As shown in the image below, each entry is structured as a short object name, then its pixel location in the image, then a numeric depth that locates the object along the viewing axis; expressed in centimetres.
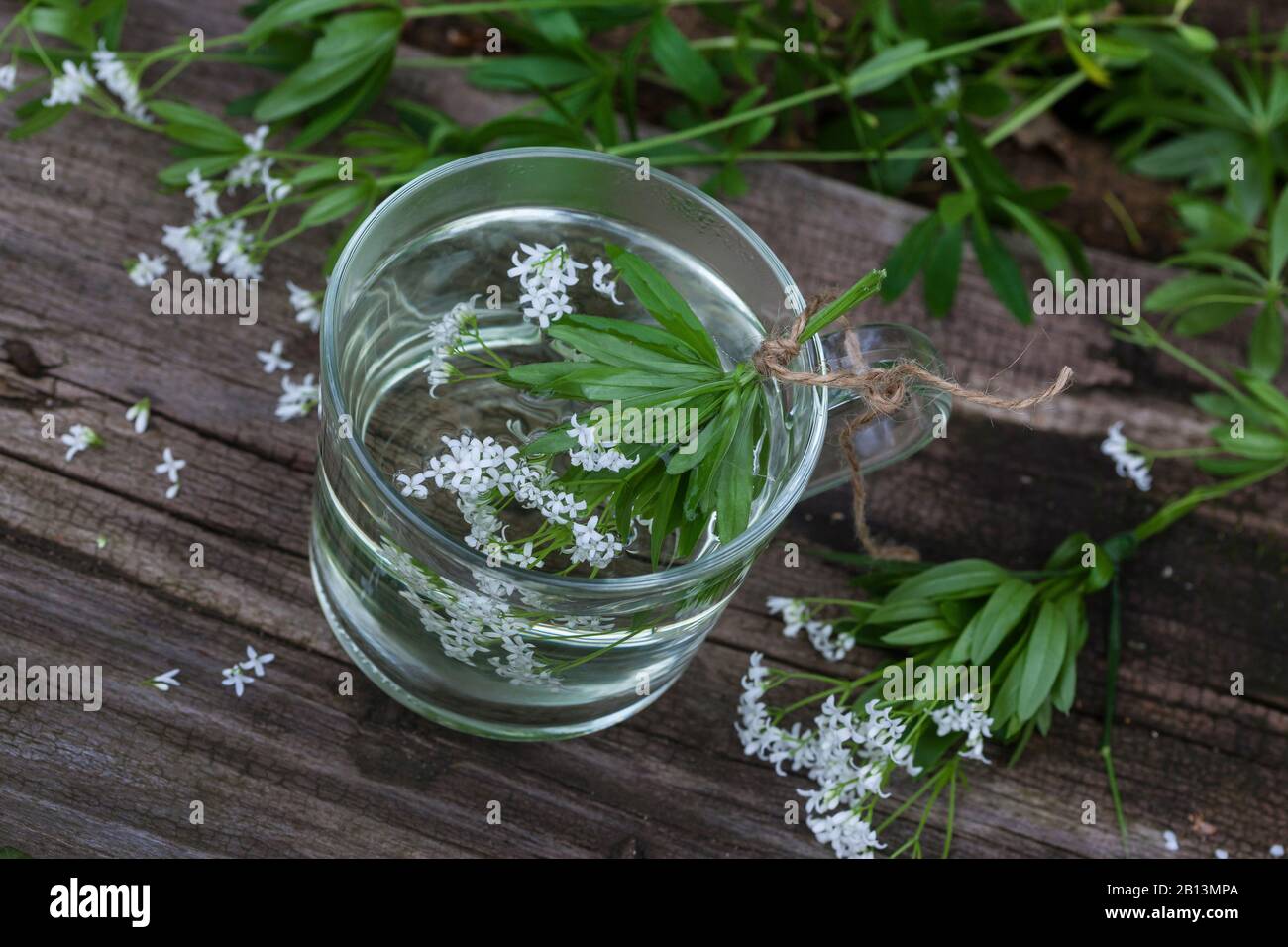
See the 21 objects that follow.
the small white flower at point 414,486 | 40
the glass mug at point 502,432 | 40
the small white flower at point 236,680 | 43
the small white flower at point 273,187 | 46
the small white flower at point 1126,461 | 47
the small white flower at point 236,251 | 46
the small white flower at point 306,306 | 46
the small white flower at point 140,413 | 45
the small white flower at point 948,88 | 52
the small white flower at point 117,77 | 46
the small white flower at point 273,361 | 46
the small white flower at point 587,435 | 39
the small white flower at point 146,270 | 46
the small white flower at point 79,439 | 45
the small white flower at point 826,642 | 45
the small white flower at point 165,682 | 43
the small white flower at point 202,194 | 46
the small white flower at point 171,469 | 45
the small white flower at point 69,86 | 46
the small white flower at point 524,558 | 40
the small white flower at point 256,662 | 44
